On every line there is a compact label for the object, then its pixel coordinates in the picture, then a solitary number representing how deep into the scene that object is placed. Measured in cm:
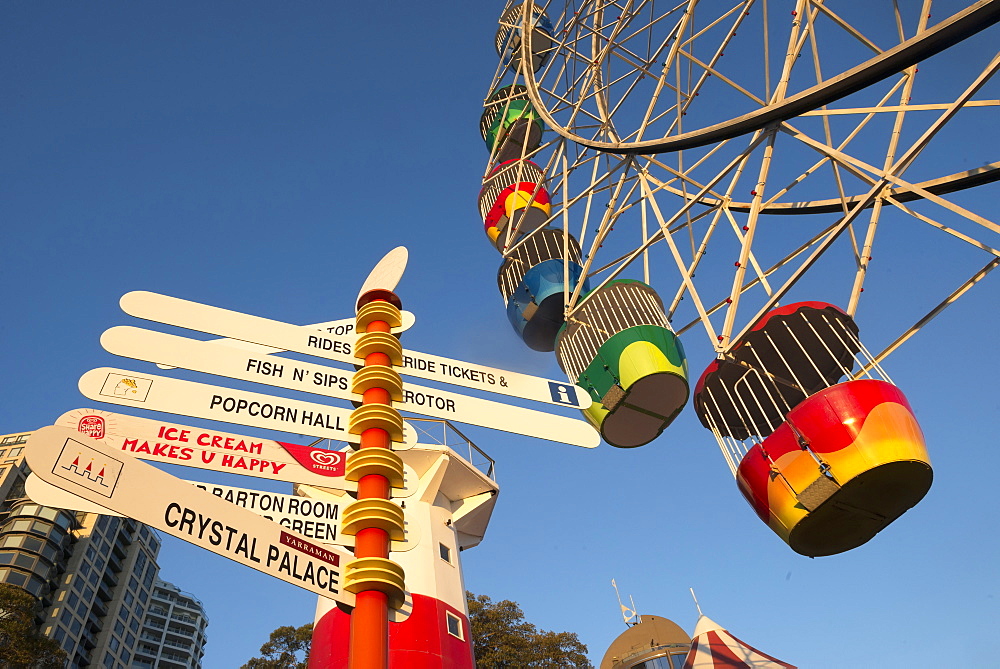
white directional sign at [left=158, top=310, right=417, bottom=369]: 712
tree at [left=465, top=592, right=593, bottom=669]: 3328
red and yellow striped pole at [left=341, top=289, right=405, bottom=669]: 510
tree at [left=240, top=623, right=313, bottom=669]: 3453
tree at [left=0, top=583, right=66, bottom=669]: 2841
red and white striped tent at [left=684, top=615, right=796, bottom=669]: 2567
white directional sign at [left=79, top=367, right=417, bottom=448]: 612
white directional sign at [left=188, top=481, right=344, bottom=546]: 601
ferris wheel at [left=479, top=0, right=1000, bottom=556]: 1143
